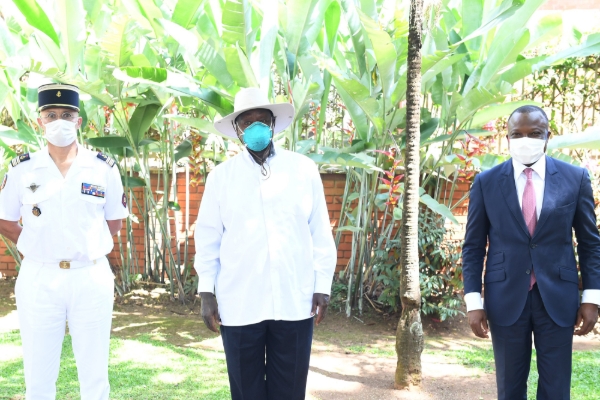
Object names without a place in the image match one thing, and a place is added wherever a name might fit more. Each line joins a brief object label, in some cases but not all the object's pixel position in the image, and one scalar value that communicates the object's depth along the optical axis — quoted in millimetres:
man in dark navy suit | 2729
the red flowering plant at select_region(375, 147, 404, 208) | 4895
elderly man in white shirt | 2770
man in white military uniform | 2996
